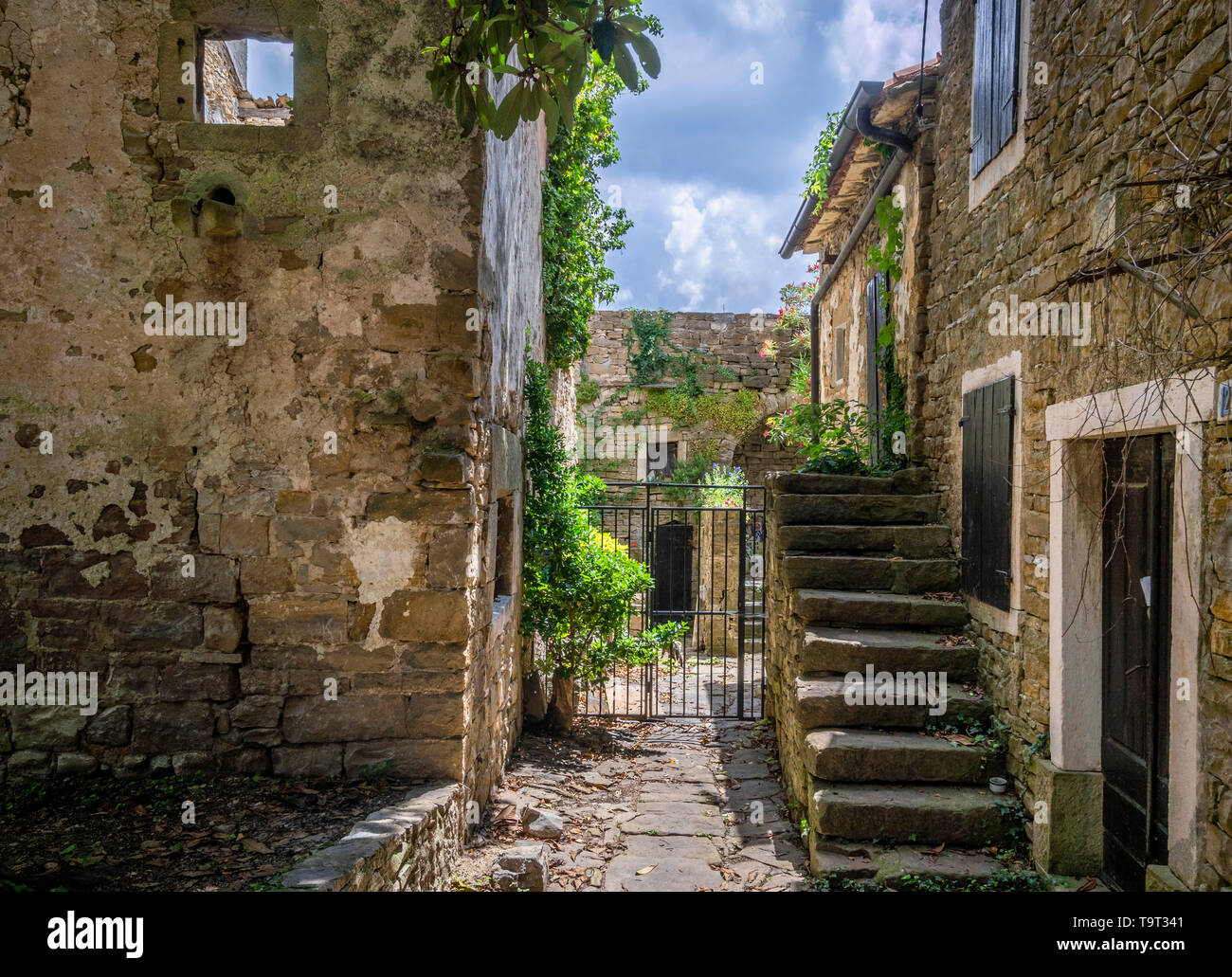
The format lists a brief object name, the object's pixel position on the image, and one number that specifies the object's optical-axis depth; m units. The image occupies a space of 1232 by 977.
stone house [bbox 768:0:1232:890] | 2.75
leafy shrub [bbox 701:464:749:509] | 11.69
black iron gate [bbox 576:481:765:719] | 7.62
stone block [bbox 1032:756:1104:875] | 3.70
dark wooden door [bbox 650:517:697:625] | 12.10
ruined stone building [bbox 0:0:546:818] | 3.69
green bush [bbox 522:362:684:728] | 6.14
